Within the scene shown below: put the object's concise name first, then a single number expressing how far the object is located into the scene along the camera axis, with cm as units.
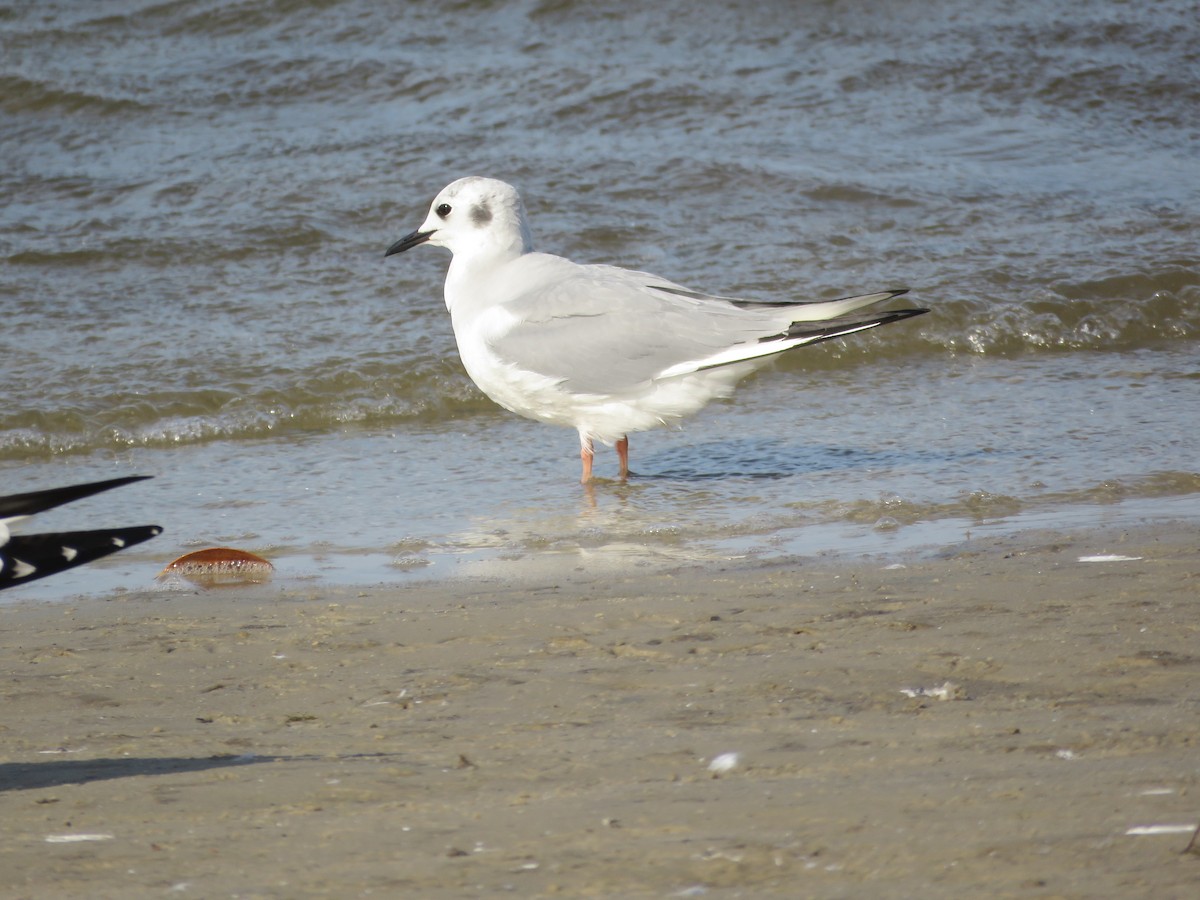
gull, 1041
